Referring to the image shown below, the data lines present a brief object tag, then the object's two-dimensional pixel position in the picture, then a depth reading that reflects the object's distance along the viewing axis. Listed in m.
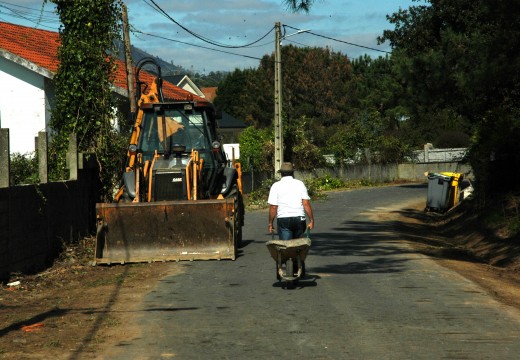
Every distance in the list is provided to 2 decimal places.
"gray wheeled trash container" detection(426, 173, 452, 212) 35.47
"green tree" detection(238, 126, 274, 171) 50.99
